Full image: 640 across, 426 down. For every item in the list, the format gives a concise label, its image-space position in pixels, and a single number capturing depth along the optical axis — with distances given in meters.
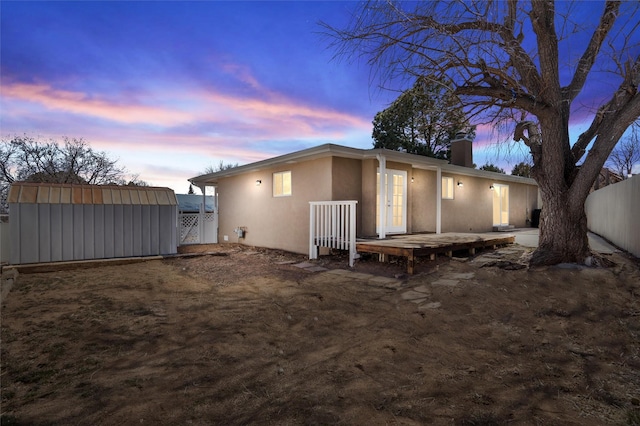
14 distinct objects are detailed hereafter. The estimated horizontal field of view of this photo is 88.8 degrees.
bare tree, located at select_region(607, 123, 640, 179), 17.05
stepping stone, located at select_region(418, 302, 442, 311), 4.08
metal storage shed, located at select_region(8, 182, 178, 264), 7.09
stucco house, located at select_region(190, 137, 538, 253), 8.16
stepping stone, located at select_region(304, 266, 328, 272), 6.64
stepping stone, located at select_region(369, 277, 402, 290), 5.22
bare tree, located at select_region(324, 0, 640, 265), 4.49
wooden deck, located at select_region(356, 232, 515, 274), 6.10
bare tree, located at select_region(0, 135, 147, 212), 18.30
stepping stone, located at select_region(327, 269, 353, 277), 6.15
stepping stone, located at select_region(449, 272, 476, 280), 5.12
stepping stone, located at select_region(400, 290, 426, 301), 4.50
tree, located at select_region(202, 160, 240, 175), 38.22
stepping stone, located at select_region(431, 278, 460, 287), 4.85
